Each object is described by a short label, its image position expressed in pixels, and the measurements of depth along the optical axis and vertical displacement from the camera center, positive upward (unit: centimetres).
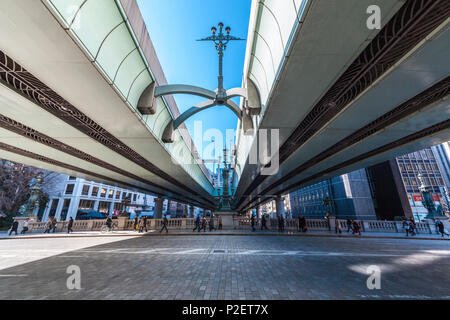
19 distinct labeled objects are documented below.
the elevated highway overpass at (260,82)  406 +439
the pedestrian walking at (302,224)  1700 -103
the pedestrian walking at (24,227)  1892 -147
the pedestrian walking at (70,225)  1883 -124
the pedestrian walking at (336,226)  1660 -118
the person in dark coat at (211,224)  1789 -114
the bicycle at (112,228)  1969 -165
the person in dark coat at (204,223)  1778 -98
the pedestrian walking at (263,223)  1933 -105
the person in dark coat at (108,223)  1890 -105
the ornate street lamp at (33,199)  1933 +153
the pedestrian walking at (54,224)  1951 -123
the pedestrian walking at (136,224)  2010 -124
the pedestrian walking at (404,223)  1780 -97
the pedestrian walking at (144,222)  1809 -90
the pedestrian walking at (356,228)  1579 -130
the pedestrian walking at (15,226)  1760 -128
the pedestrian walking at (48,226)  1906 -143
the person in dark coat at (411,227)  1615 -123
